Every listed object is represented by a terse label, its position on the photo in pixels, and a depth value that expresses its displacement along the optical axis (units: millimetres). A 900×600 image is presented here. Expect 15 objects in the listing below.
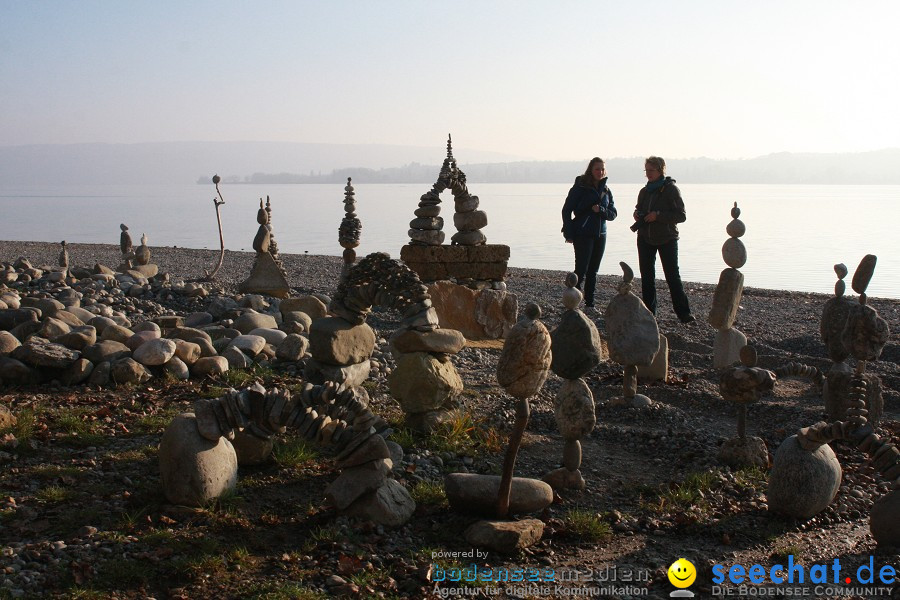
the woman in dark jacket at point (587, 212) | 11125
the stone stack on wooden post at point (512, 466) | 4453
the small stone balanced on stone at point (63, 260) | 13094
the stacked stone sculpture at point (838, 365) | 6289
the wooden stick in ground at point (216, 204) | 15578
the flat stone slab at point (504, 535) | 4418
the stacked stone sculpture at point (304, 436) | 4738
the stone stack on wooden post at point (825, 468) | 4402
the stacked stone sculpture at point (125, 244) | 15375
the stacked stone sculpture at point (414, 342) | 6312
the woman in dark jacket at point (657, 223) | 10328
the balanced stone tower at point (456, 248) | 11164
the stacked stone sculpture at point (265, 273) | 12180
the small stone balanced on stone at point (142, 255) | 14672
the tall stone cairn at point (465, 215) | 11266
